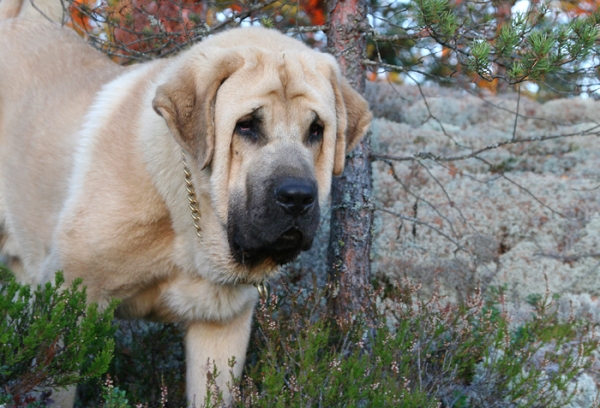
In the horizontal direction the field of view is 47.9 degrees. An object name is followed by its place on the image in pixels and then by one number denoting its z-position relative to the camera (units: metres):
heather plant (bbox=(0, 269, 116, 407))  2.87
